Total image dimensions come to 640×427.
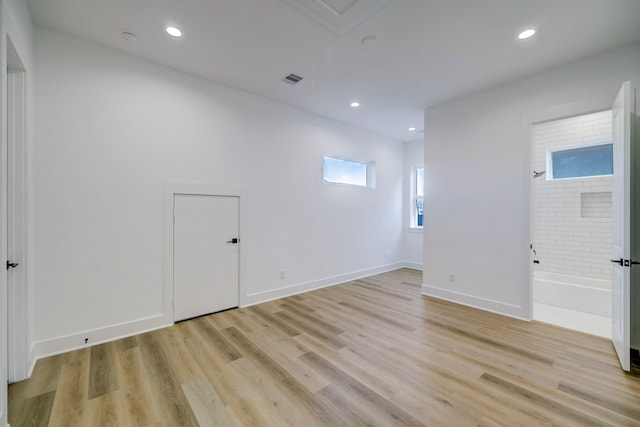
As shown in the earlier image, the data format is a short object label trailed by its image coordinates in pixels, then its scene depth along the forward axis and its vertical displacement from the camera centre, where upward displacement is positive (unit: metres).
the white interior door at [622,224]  2.33 -0.08
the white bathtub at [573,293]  3.71 -1.17
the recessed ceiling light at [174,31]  2.62 +1.81
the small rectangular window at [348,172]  5.19 +0.87
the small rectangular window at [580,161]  4.54 +0.96
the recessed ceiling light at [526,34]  2.58 +1.78
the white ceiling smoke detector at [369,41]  2.72 +1.79
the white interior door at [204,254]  3.38 -0.55
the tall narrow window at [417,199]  6.67 +0.38
